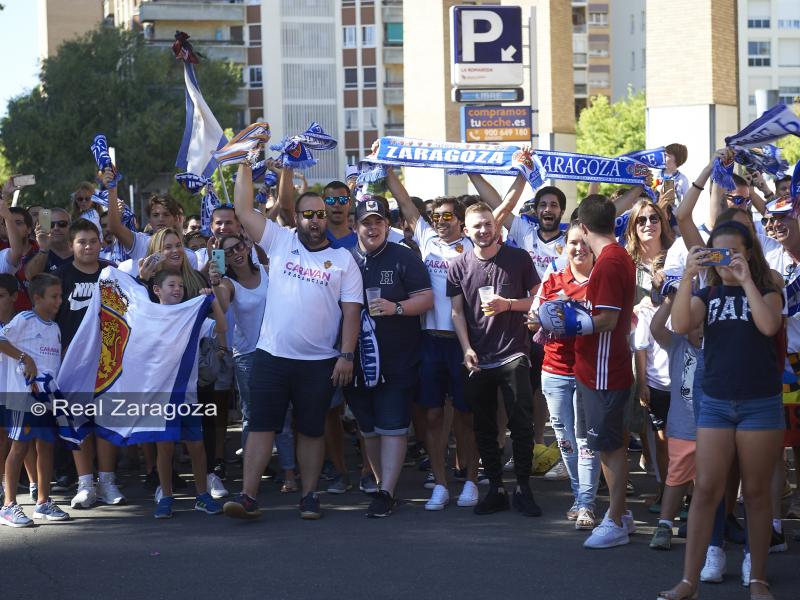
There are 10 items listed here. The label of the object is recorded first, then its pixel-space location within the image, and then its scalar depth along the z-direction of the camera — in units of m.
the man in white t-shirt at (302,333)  8.48
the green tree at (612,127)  63.00
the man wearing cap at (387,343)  8.77
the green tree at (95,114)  58.00
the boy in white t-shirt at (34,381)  8.70
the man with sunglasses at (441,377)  9.00
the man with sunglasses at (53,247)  10.14
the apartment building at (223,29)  79.25
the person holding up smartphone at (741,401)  6.12
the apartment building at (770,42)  93.31
